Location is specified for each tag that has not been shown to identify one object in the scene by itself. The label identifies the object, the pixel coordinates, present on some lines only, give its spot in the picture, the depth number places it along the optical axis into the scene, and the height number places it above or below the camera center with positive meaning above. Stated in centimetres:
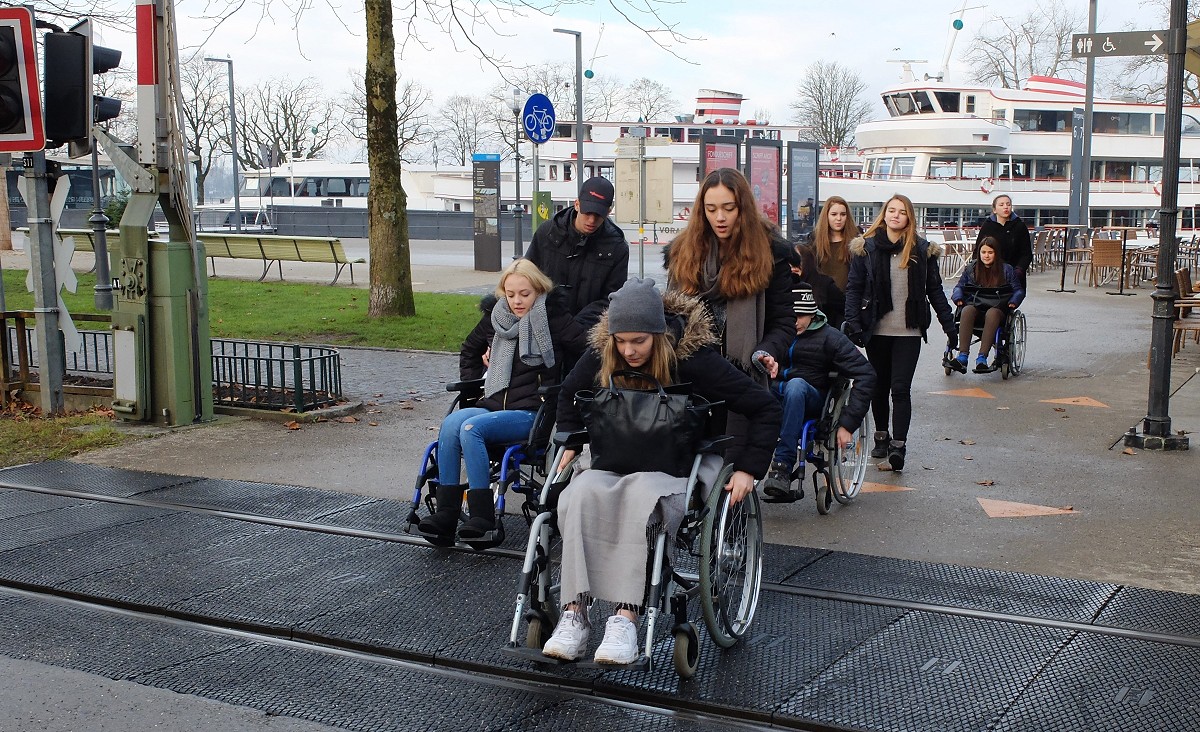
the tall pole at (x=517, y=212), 2562 -28
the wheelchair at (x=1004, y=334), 1277 -143
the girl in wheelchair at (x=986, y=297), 1281 -104
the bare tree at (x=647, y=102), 8850 +724
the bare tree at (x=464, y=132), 9638 +556
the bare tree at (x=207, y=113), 7325 +596
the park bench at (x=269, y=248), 2391 -93
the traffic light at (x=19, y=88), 895 +85
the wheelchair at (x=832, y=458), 719 -155
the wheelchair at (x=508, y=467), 600 -139
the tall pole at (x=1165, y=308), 874 -80
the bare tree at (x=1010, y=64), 7712 +894
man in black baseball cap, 730 -34
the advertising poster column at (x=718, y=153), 2116 +86
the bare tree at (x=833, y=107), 8412 +648
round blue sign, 1711 +117
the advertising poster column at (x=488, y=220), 2773 -43
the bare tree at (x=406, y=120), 8256 +576
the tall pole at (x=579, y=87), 2407 +267
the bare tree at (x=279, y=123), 8556 +563
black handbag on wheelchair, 468 -88
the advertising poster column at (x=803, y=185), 2358 +31
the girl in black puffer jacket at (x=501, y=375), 623 -95
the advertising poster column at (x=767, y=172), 2211 +53
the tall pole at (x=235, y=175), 4253 +107
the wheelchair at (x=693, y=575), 453 -145
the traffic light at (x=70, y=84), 920 +90
